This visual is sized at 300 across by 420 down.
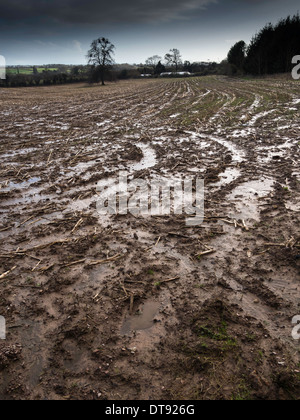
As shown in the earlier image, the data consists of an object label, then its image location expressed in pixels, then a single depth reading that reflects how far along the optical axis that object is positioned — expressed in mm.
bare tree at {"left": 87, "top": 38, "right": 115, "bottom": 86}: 57812
